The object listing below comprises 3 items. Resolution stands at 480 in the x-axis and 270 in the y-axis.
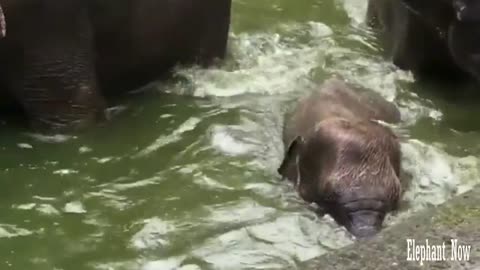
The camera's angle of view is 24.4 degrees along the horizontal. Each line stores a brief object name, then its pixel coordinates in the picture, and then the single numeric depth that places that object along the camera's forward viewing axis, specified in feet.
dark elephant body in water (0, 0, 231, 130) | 17.75
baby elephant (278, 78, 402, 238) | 16.01
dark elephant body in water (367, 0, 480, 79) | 20.11
